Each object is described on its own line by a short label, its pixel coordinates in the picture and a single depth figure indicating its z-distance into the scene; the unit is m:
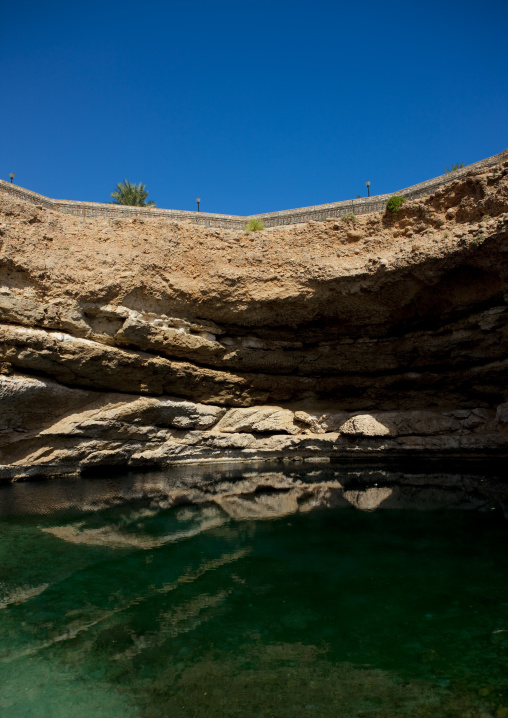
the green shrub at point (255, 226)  18.06
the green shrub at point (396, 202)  16.02
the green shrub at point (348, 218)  16.59
